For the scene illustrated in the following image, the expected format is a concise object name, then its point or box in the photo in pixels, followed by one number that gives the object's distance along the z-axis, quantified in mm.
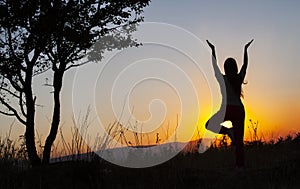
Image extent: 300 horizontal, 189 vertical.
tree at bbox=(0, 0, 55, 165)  13062
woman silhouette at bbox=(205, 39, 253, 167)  10539
